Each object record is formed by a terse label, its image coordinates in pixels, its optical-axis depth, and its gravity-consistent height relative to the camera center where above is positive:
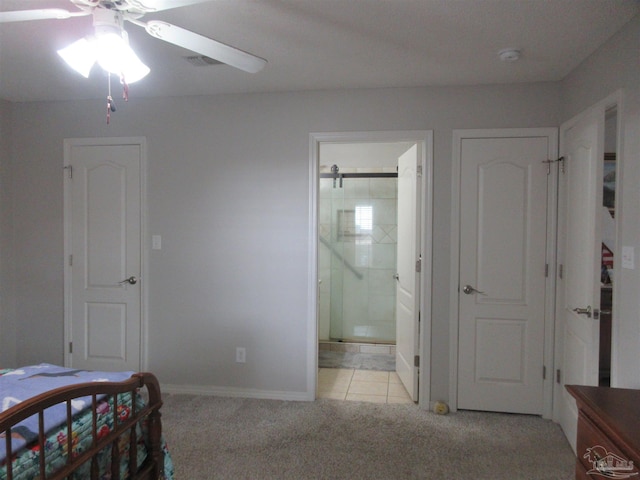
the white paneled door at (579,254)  2.14 -0.13
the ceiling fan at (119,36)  1.34 +0.72
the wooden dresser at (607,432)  1.12 -0.61
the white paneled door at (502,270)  2.73 -0.27
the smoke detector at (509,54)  2.22 +1.04
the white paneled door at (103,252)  3.18 -0.18
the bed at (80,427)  1.13 -0.67
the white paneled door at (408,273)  3.01 -0.33
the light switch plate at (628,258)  1.79 -0.11
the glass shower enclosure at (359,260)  4.48 -0.32
